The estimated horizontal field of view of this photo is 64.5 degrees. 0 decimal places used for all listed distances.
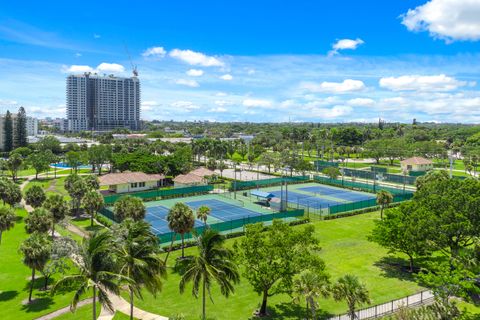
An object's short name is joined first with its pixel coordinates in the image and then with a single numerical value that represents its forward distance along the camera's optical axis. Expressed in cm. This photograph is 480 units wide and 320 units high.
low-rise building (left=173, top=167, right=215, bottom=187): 7912
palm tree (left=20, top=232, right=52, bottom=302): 2955
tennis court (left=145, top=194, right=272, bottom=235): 5444
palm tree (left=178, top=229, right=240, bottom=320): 2258
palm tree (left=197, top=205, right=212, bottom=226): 4338
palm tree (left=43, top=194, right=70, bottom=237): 4316
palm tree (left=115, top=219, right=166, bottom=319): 2161
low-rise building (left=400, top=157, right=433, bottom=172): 10936
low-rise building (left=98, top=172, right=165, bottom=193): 7256
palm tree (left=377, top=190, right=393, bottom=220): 5388
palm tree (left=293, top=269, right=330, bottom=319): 2202
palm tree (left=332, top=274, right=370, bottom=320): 2300
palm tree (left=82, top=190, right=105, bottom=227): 4781
